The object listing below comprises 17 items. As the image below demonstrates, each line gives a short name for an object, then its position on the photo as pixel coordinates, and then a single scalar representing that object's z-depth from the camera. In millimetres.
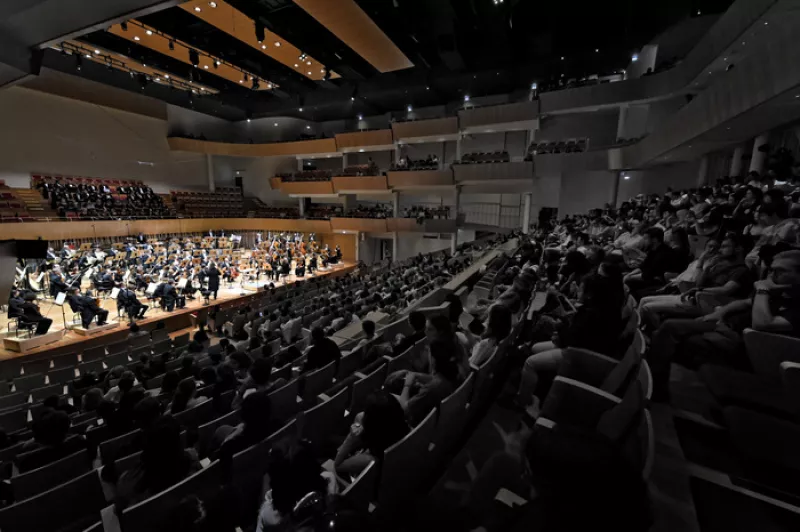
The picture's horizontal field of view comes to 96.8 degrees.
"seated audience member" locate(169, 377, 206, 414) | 2795
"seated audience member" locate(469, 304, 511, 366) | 2348
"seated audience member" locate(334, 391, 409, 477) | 1446
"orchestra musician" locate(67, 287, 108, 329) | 7441
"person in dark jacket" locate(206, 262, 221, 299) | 10086
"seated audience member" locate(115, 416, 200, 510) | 1679
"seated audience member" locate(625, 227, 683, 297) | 3330
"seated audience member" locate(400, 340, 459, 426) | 1974
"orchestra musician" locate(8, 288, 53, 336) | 6750
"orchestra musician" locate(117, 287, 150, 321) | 8125
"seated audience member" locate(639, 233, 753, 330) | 2320
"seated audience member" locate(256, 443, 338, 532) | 1167
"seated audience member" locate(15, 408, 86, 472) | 2213
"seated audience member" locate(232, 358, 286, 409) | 2434
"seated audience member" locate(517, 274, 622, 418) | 2092
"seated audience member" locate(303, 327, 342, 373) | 3061
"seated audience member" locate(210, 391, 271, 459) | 1913
